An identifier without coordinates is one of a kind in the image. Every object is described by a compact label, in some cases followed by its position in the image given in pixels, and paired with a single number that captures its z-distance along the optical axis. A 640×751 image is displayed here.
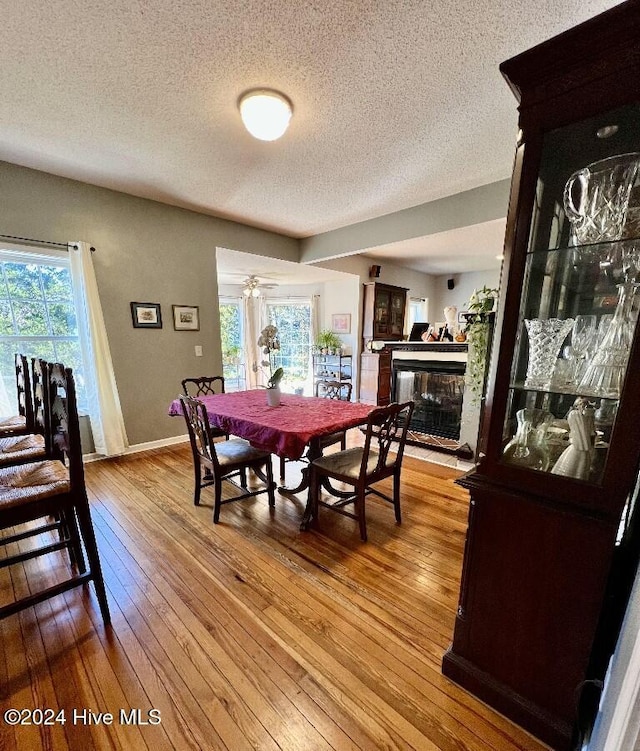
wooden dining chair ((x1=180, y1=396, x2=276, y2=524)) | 2.04
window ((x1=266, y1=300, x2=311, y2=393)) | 6.48
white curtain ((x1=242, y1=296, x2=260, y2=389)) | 6.55
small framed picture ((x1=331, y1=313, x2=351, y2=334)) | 5.78
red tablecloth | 1.83
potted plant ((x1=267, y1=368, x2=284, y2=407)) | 2.49
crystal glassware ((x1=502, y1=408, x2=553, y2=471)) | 1.04
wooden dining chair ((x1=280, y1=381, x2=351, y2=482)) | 2.49
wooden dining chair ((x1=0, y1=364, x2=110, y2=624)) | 1.27
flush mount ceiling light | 1.73
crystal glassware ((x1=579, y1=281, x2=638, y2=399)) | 0.87
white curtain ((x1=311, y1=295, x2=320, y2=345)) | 6.21
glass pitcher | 0.90
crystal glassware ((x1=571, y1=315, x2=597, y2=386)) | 0.98
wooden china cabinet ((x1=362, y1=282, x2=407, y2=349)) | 5.53
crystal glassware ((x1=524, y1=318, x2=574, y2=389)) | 1.00
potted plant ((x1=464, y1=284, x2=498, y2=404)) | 2.67
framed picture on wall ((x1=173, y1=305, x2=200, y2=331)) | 3.62
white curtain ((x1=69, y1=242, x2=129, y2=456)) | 2.90
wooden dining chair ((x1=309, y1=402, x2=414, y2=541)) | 1.88
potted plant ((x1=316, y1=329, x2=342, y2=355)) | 5.79
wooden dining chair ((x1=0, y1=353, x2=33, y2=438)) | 2.13
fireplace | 3.60
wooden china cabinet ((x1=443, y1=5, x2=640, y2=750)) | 0.83
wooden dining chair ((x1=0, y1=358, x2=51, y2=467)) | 1.66
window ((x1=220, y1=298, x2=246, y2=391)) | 6.38
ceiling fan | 5.15
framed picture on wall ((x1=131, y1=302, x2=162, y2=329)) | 3.33
